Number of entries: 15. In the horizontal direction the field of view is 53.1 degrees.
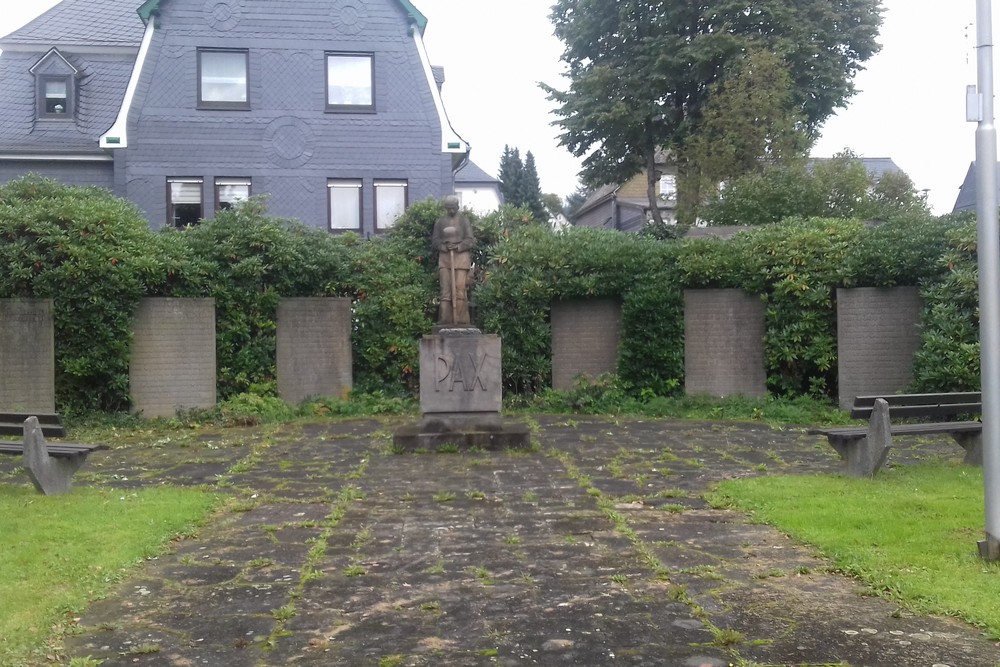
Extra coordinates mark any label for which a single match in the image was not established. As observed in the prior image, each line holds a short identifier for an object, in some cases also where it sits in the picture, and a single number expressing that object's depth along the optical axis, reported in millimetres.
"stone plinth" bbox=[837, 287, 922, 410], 14242
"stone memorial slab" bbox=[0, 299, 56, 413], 13789
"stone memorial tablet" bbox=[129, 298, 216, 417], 14570
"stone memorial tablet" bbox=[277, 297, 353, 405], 15555
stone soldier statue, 12227
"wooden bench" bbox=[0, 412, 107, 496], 8281
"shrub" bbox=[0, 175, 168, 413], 13703
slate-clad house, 22141
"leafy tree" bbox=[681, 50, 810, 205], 21594
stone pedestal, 11578
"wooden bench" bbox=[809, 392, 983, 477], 8586
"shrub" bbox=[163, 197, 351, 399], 15164
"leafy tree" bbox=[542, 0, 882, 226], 24125
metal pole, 5879
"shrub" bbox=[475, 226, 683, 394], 15297
